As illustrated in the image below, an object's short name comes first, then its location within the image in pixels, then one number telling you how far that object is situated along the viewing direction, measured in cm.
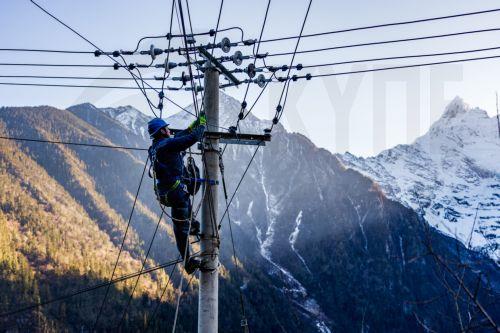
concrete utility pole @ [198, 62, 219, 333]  766
